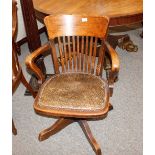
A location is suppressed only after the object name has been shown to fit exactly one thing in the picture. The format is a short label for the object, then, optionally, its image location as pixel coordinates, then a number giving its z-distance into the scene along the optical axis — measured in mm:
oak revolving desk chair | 1810
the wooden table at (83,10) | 2154
